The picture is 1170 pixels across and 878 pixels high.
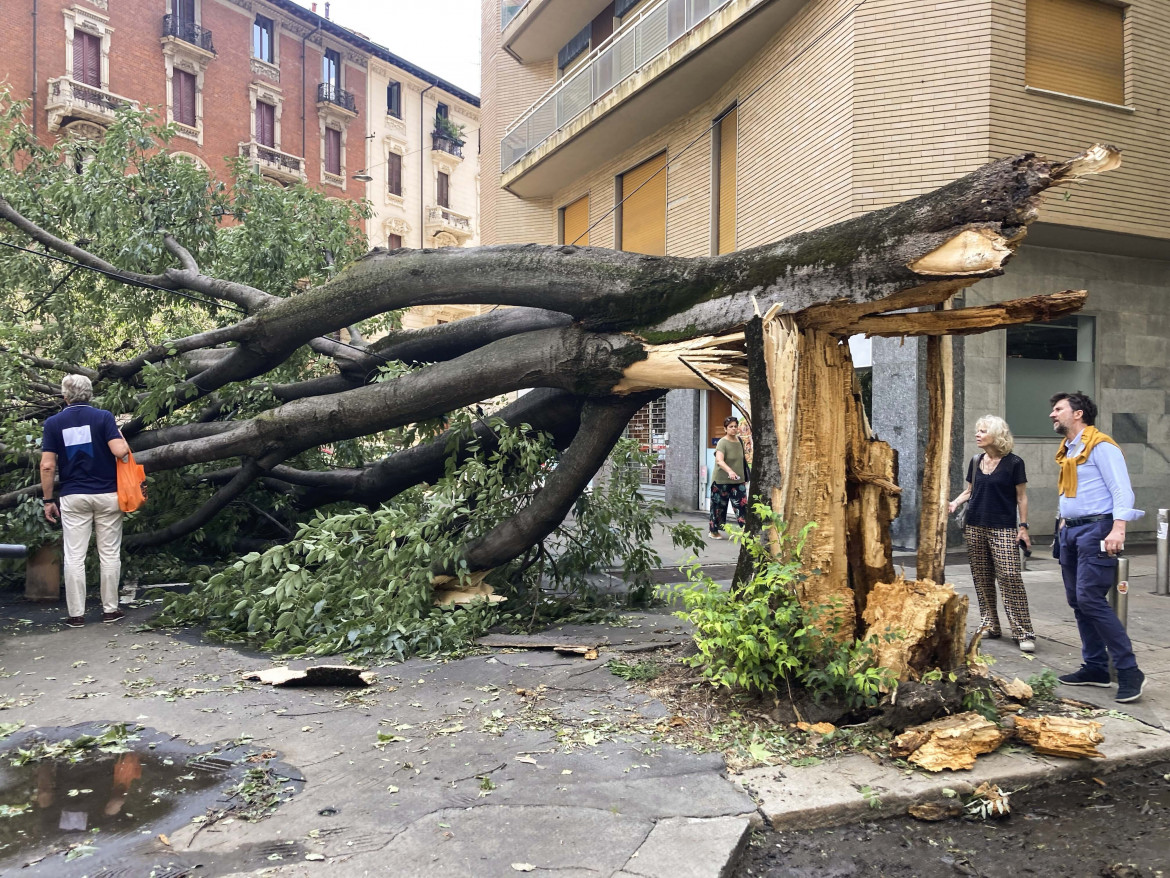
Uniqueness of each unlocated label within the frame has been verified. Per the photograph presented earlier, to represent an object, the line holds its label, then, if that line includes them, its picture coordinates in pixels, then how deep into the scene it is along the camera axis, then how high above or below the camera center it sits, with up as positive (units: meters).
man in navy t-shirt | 6.84 -0.34
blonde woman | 6.13 -0.62
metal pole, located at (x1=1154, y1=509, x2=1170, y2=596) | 8.30 -1.19
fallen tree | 4.34 +0.60
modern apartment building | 10.85 +4.08
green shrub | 4.14 -0.99
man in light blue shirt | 4.84 -0.57
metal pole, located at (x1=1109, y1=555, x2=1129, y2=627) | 5.27 -0.96
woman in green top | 12.08 -0.54
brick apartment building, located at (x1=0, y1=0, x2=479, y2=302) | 26.52 +13.22
